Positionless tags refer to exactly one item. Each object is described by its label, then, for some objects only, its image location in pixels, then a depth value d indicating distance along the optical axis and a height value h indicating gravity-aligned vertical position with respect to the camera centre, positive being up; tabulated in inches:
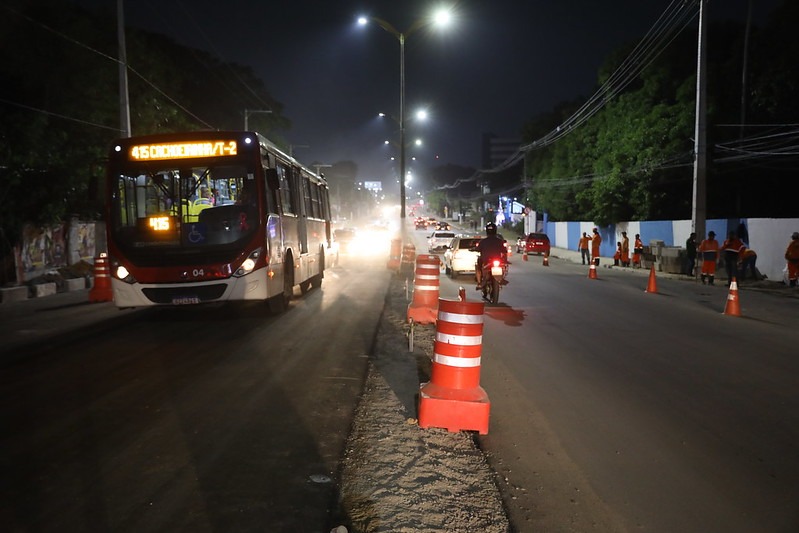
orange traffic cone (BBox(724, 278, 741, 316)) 514.3 -71.5
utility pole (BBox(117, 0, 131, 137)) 743.7 +173.2
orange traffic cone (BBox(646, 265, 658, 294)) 700.7 -73.0
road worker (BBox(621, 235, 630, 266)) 1179.9 -55.6
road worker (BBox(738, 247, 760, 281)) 804.0 -53.2
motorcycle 561.3 -49.2
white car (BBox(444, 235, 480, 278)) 837.2 -41.8
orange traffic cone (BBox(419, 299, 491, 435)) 224.5 -57.3
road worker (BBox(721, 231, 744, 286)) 741.3 -39.1
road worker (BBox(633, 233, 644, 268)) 1104.8 -51.5
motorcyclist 561.6 -21.1
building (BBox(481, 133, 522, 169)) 7687.0 +780.5
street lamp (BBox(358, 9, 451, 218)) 927.0 +322.3
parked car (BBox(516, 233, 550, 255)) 1577.3 -50.6
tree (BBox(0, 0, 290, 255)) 729.0 +192.9
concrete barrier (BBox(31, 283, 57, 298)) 677.9 -67.0
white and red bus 425.4 +6.8
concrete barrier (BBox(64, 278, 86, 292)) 743.7 -66.9
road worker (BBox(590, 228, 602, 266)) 1026.7 -37.8
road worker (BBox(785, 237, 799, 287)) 716.7 -46.2
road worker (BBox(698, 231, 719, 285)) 781.9 -42.3
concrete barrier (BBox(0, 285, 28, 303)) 631.4 -66.1
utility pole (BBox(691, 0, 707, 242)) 846.5 +102.5
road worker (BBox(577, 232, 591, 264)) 1215.1 -47.0
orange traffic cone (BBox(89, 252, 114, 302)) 620.1 -60.3
